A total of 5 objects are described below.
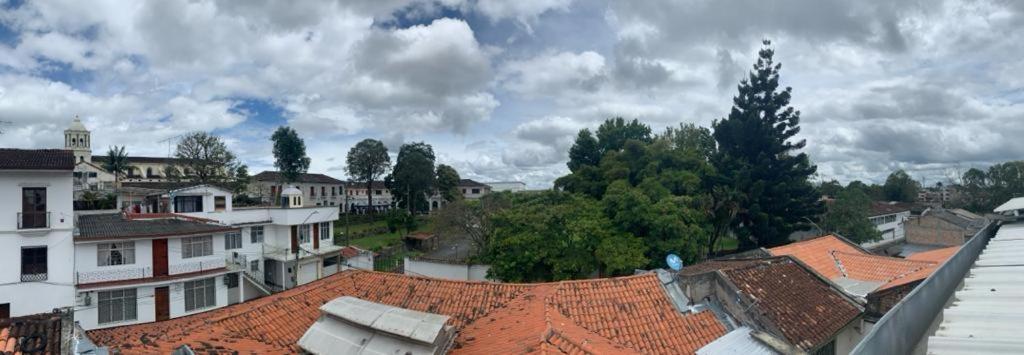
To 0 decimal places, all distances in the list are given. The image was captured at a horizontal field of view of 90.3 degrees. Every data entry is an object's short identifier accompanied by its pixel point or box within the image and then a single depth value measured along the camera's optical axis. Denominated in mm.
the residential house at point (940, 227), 37750
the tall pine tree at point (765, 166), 28984
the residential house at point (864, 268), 11625
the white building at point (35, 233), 17172
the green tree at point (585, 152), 34906
